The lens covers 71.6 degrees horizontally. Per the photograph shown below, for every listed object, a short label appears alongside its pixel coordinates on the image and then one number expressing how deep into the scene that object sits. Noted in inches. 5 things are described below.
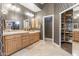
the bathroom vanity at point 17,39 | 62.2
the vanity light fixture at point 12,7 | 59.1
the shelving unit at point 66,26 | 64.3
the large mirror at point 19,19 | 59.5
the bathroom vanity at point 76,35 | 58.3
